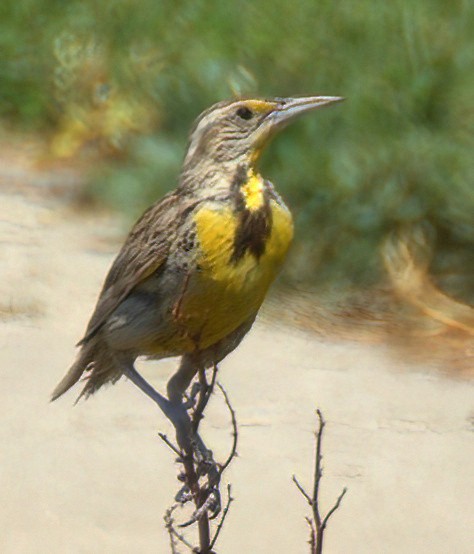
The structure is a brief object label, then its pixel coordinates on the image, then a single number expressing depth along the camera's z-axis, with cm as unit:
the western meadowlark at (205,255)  629
